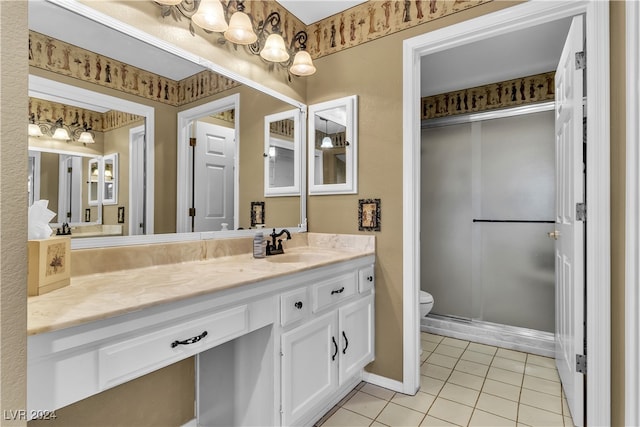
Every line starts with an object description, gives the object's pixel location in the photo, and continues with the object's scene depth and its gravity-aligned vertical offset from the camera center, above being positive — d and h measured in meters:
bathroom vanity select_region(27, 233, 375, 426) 0.82 -0.39
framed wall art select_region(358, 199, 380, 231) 2.12 +0.00
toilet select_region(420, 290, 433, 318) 2.68 -0.75
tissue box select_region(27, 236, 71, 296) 0.96 -0.16
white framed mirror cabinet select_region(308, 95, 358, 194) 2.20 +0.49
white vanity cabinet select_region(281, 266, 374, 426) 1.46 -0.70
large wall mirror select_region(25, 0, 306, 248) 1.24 +0.48
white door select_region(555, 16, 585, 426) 1.59 -0.05
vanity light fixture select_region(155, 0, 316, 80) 1.61 +1.04
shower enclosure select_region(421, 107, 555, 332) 2.86 -0.03
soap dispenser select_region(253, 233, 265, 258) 1.89 -0.18
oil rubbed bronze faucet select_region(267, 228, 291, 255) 2.04 -0.20
